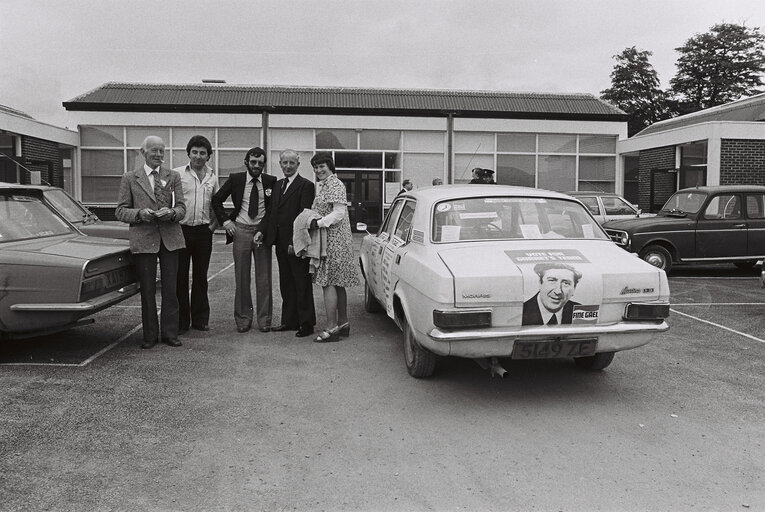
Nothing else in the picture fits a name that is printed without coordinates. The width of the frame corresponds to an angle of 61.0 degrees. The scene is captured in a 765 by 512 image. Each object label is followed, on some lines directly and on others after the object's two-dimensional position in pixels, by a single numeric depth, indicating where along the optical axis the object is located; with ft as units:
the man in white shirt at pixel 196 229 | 21.68
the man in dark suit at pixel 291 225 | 21.88
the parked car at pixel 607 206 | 48.01
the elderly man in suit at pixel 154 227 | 19.89
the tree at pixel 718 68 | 165.17
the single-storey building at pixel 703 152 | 56.85
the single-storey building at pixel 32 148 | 61.62
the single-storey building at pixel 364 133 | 78.38
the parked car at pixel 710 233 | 37.93
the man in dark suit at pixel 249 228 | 22.24
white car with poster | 14.38
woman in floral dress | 20.88
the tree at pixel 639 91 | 169.07
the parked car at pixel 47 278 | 17.39
